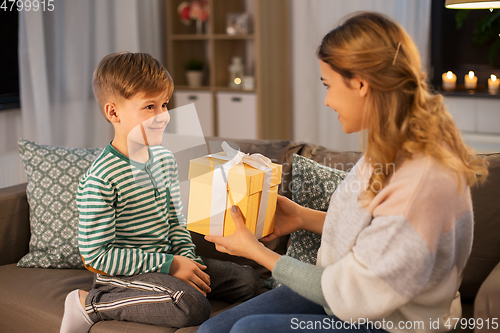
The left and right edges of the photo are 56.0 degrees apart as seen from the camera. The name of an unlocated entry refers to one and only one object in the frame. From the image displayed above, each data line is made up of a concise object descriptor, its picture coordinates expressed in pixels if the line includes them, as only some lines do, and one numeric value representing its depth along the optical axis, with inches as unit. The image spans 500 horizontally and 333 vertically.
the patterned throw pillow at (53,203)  67.2
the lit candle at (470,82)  119.5
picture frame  146.4
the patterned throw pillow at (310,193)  58.9
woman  35.2
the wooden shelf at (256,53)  141.0
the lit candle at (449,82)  122.8
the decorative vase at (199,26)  150.3
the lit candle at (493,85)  113.7
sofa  55.3
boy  52.1
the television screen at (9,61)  110.7
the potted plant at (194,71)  154.4
